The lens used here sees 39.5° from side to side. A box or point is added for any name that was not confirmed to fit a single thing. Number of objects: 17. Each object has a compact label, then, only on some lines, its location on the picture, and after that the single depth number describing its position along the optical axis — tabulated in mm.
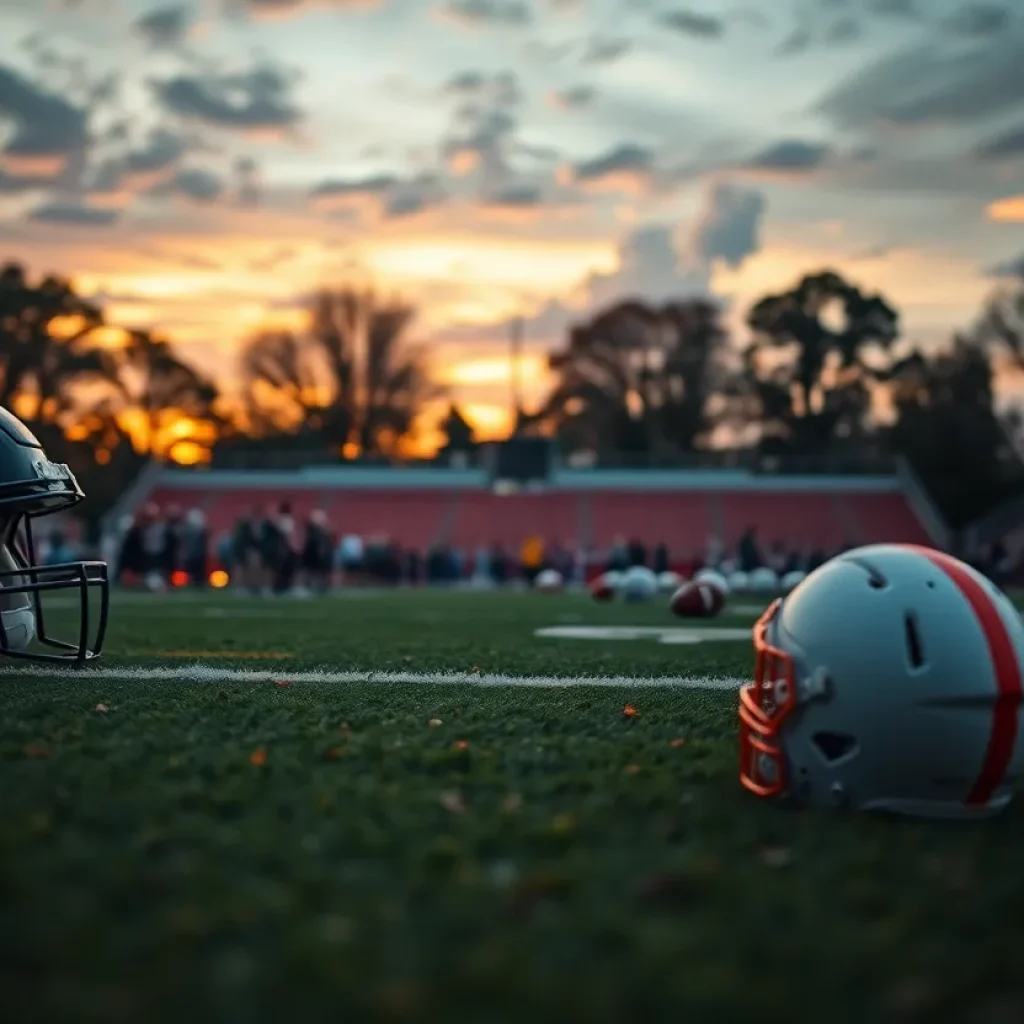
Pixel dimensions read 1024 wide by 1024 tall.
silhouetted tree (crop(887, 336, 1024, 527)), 52719
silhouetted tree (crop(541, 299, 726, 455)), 60312
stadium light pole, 63438
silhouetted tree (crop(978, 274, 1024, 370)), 51312
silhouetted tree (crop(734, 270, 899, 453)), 57938
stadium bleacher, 46281
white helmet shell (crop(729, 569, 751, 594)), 27531
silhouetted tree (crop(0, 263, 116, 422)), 51625
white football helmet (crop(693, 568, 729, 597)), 15414
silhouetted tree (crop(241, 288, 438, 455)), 61750
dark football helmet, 5387
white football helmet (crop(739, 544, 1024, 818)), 3424
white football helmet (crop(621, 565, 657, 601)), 19891
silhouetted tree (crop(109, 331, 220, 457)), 56844
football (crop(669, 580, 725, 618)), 14734
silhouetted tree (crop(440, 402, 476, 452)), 71938
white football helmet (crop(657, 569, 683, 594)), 25203
